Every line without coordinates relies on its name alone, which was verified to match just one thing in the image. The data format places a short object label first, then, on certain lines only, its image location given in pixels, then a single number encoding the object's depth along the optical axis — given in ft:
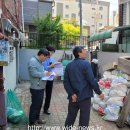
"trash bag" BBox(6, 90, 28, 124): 10.06
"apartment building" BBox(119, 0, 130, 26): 31.90
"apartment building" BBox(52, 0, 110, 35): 151.78
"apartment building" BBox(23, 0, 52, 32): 41.97
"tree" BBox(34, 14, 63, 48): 25.41
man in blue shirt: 11.26
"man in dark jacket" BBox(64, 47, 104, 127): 7.86
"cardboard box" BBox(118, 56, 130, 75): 11.67
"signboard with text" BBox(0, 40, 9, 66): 8.05
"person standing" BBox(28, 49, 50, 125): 9.44
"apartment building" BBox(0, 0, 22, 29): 13.79
